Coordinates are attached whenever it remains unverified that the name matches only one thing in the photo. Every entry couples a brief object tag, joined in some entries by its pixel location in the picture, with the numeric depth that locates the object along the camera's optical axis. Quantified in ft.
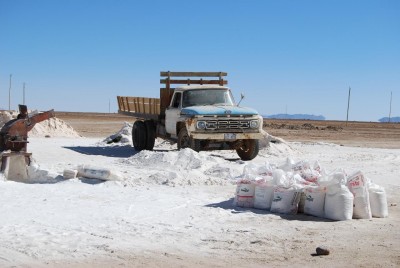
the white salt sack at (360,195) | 32.09
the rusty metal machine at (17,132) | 44.34
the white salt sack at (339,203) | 31.48
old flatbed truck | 58.85
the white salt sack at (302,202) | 33.40
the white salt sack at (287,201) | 33.06
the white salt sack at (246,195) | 34.53
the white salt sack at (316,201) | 32.42
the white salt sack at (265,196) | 33.94
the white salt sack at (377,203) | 33.06
